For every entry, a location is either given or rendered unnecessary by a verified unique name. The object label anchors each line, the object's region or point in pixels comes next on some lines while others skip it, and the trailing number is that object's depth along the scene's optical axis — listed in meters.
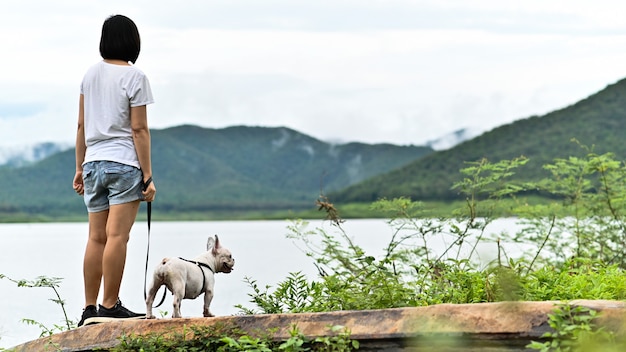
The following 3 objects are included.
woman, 6.39
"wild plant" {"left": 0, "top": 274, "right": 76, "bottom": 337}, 7.17
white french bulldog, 6.08
